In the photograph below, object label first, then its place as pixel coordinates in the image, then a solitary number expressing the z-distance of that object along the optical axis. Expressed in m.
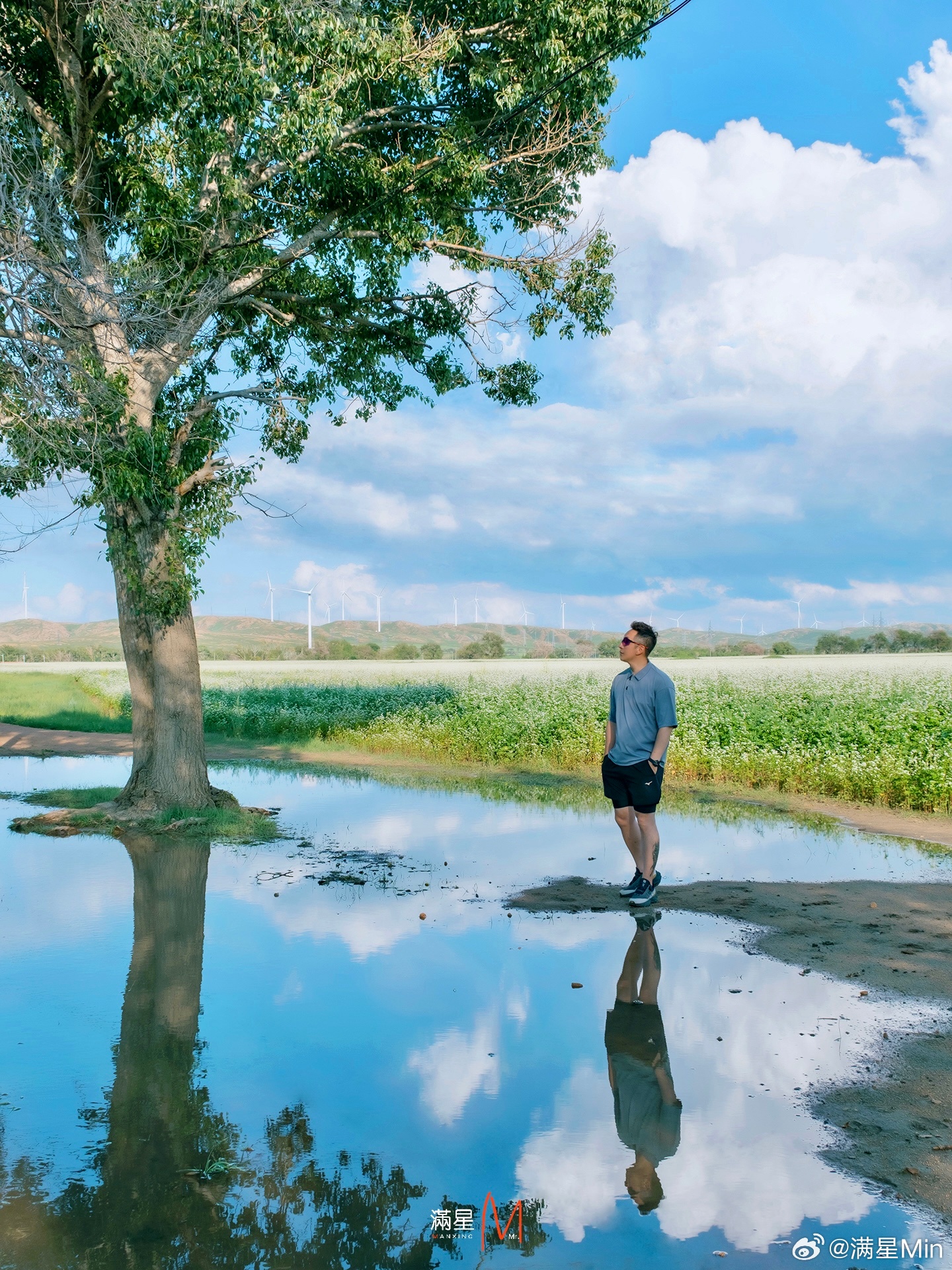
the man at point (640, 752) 7.98
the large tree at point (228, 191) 10.39
